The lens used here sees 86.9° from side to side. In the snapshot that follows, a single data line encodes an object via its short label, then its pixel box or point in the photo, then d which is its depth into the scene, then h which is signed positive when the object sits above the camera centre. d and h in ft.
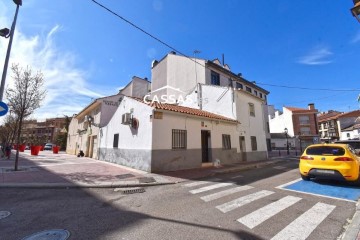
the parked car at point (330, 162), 21.61 -1.99
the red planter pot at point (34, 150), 73.20 -0.74
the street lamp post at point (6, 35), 22.39 +13.45
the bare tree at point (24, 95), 38.17 +10.82
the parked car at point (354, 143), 35.66 +0.49
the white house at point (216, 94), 54.85 +16.83
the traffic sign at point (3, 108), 20.91 +4.41
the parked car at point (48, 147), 139.66 +0.72
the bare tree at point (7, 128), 79.00 +9.23
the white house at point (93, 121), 64.61 +9.46
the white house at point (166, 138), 34.67 +1.97
